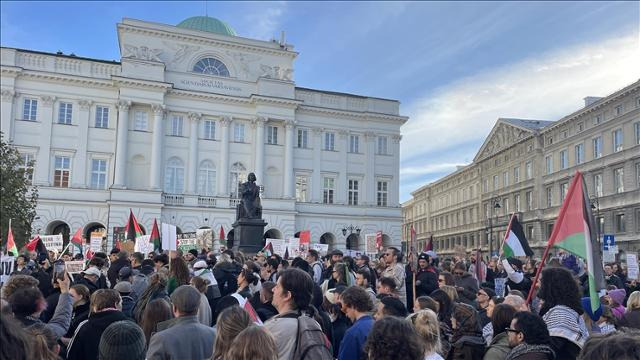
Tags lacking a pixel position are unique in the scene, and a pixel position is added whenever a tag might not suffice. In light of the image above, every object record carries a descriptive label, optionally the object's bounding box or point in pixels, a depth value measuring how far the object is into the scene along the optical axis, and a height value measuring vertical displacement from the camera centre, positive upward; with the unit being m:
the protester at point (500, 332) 4.94 -0.72
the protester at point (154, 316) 5.55 -0.66
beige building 45.84 +7.83
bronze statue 22.89 +1.82
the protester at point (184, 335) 4.66 -0.73
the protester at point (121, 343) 4.46 -0.74
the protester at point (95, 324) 5.27 -0.72
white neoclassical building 43.78 +8.86
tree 28.33 +2.09
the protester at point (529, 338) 4.42 -0.67
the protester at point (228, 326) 4.26 -0.59
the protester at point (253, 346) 3.51 -0.59
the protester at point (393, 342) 3.58 -0.57
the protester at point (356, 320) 4.95 -0.62
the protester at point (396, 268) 9.56 -0.31
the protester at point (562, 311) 4.96 -0.52
